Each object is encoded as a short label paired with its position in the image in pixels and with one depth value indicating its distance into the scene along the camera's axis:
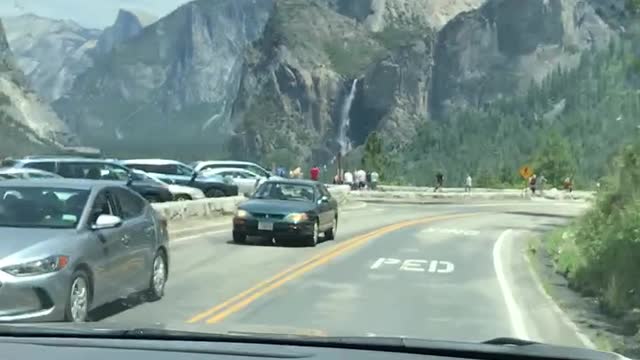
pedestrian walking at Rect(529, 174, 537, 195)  65.94
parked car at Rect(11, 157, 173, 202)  27.34
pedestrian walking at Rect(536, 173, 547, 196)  69.66
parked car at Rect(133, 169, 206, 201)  32.34
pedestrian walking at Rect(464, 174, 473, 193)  69.19
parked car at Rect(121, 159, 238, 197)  38.38
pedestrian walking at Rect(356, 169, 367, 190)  63.59
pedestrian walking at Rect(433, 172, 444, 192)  69.03
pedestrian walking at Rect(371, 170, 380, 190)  66.89
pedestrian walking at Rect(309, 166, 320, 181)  52.58
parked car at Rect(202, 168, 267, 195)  41.44
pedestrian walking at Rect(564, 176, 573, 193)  71.22
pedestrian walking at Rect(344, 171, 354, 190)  63.00
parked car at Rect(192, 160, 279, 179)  42.88
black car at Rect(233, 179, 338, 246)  22.52
